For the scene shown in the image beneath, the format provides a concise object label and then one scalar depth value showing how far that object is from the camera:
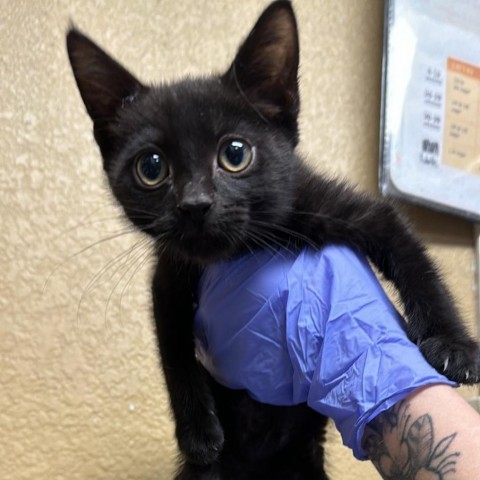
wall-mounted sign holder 0.35
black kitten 0.19
